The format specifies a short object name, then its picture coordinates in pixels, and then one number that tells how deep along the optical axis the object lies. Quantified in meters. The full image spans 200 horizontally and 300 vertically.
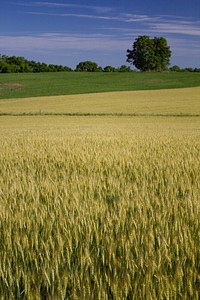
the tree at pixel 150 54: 101.31
